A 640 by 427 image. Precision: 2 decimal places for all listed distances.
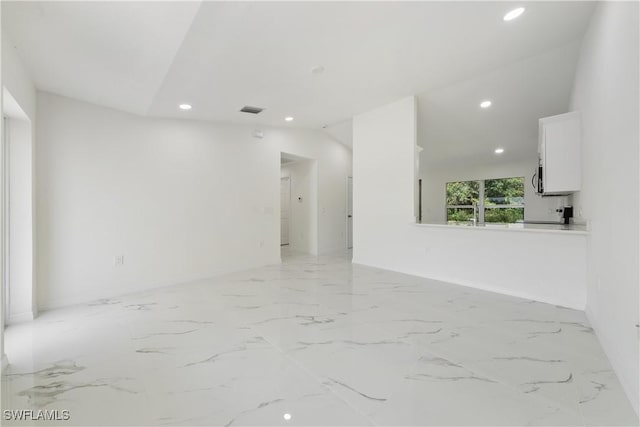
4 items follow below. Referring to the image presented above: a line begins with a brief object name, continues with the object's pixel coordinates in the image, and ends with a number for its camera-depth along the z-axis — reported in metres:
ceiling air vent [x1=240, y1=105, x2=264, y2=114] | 4.11
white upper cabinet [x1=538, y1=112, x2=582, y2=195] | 2.95
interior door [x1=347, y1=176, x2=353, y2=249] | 7.00
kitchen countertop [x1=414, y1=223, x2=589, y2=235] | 2.88
